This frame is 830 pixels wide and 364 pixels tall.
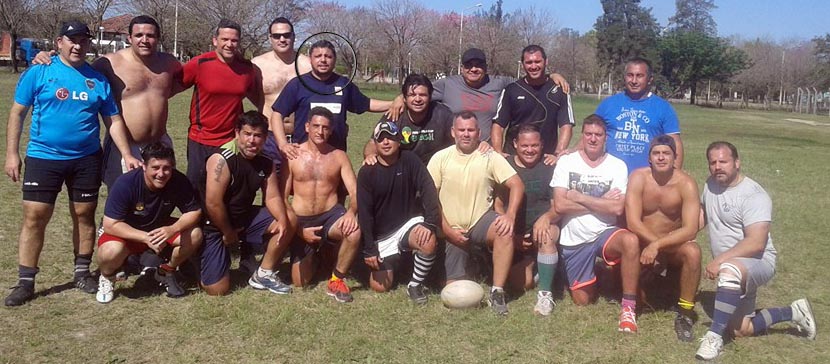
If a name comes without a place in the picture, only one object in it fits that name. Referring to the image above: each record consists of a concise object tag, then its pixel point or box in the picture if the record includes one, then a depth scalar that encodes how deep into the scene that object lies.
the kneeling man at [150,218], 5.62
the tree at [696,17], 95.31
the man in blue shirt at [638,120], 6.60
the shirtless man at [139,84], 6.13
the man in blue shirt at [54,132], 5.56
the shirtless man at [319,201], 6.18
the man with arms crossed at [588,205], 5.93
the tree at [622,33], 85.50
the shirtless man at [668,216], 5.51
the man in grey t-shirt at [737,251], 5.12
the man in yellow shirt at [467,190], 6.12
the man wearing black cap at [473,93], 7.12
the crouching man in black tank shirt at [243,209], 5.93
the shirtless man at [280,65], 7.16
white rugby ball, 5.87
